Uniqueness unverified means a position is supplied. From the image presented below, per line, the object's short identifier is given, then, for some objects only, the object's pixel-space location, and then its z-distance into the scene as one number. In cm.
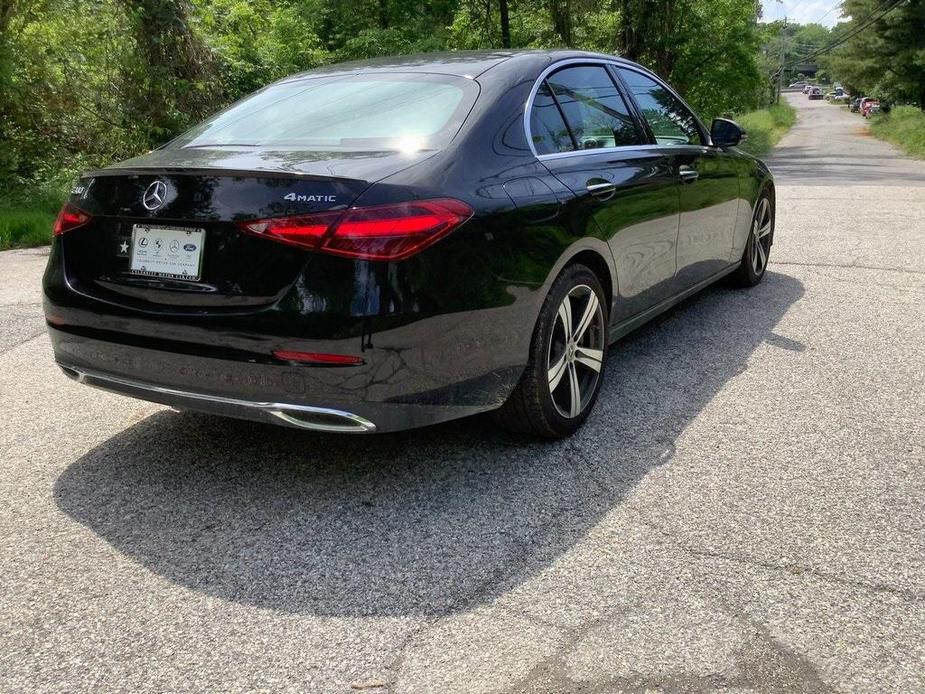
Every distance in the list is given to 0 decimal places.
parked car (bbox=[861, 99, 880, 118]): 6100
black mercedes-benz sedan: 274
